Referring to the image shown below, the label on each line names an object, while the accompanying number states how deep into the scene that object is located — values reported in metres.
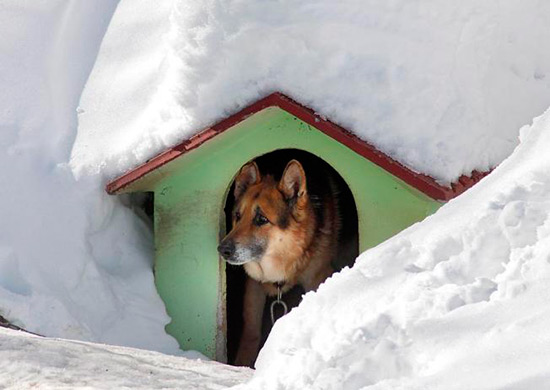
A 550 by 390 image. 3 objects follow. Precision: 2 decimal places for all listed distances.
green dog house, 12.31
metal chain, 13.98
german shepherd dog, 13.59
